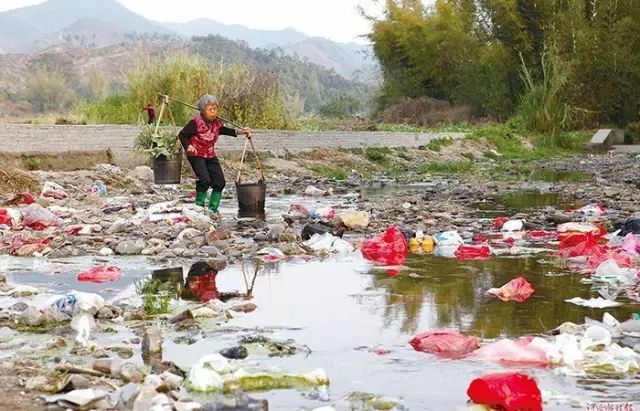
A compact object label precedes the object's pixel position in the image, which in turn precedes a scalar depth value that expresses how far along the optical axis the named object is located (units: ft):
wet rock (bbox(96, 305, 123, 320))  18.40
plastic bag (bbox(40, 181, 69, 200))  44.73
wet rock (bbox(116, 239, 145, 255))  28.19
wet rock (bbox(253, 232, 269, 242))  30.63
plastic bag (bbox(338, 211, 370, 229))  33.94
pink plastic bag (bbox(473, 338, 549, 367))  15.10
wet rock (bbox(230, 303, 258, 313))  19.45
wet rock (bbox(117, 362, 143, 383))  13.76
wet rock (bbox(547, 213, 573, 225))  35.47
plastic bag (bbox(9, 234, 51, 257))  27.86
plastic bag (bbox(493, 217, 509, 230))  34.37
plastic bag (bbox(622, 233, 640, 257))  26.32
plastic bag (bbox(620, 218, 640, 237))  28.78
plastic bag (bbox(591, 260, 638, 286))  22.54
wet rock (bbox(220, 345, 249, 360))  15.29
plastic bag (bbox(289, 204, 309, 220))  37.74
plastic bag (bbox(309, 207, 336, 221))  37.16
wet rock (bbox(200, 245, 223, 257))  27.75
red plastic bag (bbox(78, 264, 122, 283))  23.25
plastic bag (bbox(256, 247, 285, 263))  27.25
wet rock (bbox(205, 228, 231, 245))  29.40
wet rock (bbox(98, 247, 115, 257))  28.04
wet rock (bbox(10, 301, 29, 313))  19.22
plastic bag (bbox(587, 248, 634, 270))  24.45
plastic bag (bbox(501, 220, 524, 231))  33.06
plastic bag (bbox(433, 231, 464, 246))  30.09
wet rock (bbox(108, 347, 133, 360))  15.38
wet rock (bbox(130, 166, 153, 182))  56.59
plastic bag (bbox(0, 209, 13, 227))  33.88
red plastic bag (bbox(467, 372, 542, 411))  12.48
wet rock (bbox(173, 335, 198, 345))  16.51
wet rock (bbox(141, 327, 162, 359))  15.47
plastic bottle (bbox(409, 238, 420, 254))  29.48
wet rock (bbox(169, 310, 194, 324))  18.10
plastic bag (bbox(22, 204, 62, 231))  33.91
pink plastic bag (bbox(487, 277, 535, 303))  20.69
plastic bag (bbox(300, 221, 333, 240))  31.12
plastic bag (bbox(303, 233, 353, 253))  28.96
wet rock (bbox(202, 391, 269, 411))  12.24
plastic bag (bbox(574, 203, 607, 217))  38.27
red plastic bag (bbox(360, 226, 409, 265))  27.53
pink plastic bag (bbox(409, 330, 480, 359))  15.67
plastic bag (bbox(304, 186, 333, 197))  51.86
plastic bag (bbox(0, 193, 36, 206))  41.06
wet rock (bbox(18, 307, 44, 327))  17.72
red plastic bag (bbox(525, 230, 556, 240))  31.81
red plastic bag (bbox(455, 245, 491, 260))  27.45
